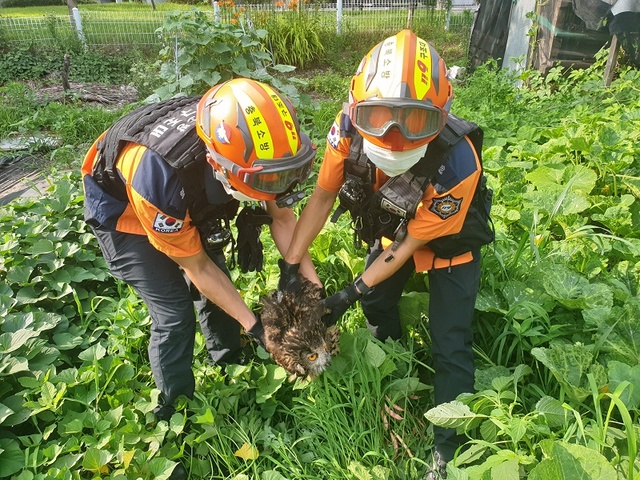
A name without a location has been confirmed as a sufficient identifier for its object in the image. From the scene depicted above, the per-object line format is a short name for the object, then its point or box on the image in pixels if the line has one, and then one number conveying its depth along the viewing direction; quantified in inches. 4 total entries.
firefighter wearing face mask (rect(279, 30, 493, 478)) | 70.9
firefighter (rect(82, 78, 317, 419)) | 72.2
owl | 83.0
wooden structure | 236.8
